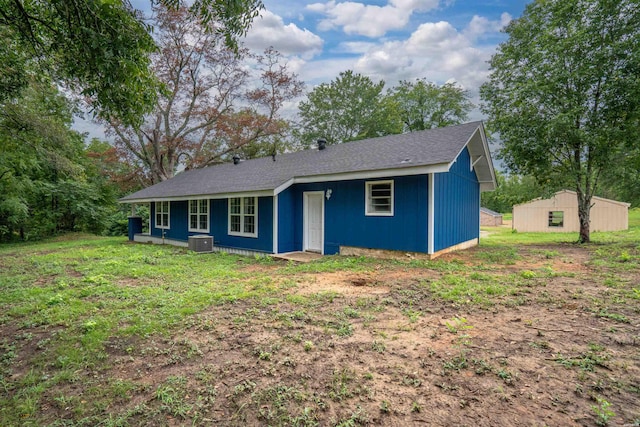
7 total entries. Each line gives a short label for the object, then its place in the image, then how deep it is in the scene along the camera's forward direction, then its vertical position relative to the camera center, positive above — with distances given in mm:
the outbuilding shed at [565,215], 19969 -159
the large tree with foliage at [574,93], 11078 +4517
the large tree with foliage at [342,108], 30703 +10403
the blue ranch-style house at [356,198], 8664 +487
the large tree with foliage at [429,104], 29625 +10530
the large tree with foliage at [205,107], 20922 +7621
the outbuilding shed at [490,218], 34625 -598
